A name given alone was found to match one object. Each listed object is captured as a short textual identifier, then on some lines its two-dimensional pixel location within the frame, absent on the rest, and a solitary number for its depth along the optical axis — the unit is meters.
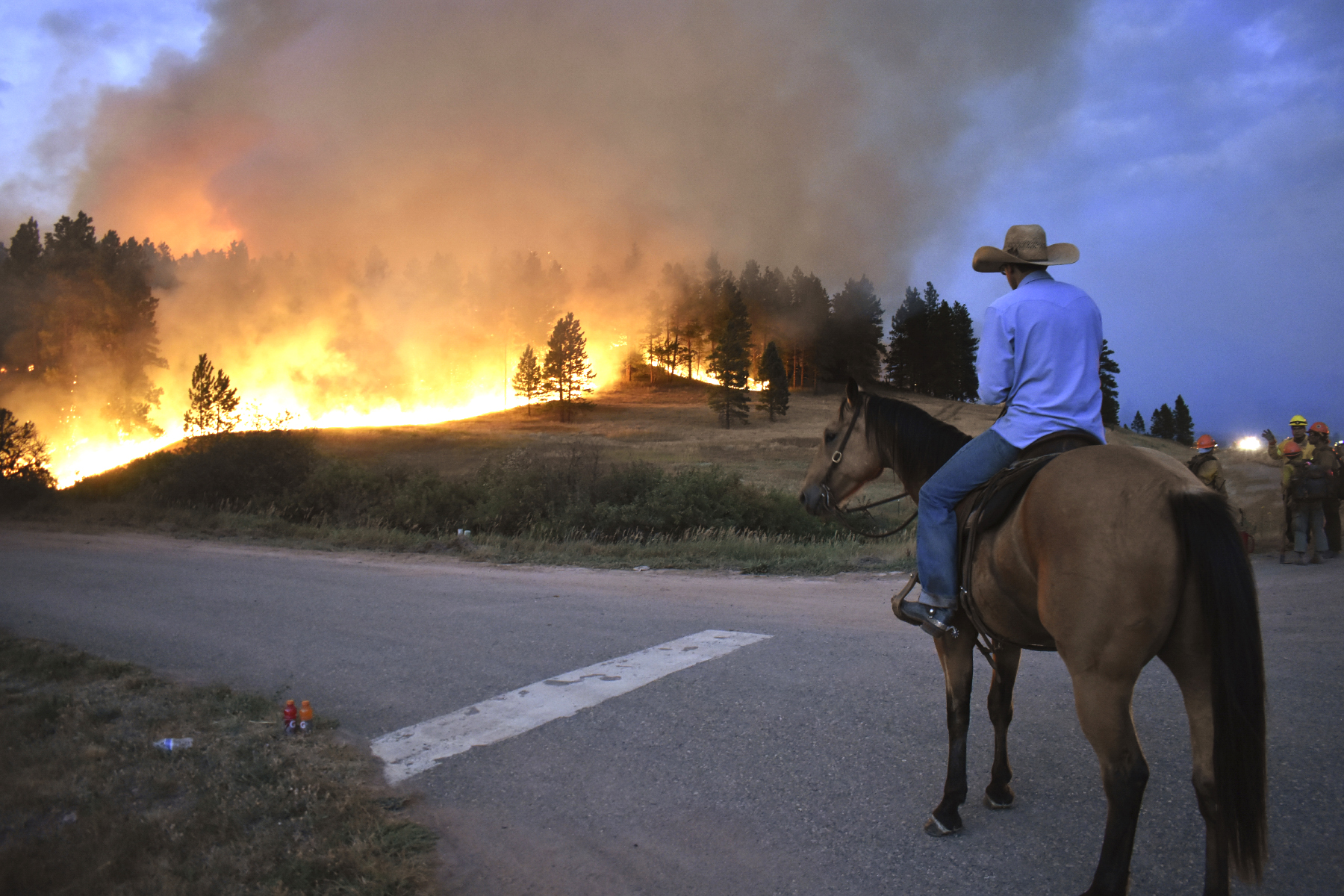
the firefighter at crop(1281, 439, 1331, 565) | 12.46
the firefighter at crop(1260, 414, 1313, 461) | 12.87
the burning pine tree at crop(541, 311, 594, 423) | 83.31
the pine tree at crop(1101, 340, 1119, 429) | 76.06
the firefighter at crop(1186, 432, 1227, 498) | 12.59
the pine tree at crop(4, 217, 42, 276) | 69.75
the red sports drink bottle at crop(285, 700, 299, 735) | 5.33
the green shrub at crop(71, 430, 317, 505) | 24.52
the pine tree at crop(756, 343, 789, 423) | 77.44
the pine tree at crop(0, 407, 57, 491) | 25.88
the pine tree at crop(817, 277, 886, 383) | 91.06
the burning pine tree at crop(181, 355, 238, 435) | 66.25
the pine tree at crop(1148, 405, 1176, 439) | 108.06
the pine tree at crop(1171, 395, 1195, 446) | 103.99
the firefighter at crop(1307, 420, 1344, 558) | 12.47
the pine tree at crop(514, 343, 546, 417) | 84.50
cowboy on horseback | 3.66
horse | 2.77
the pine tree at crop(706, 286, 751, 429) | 73.62
